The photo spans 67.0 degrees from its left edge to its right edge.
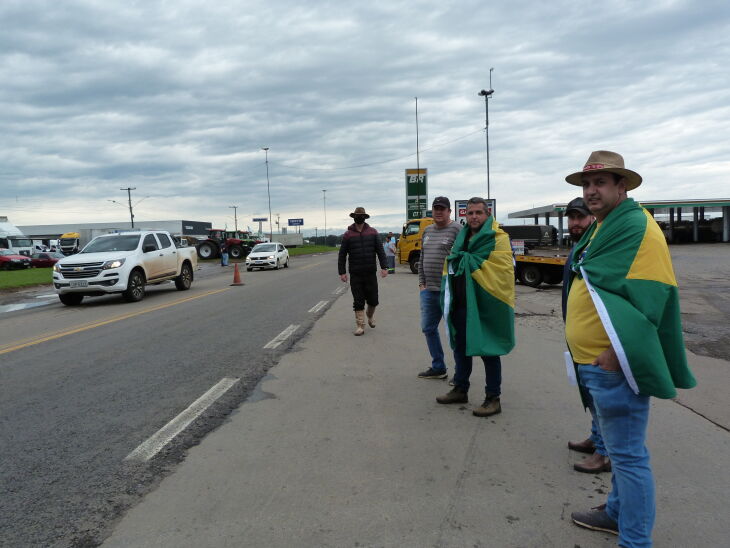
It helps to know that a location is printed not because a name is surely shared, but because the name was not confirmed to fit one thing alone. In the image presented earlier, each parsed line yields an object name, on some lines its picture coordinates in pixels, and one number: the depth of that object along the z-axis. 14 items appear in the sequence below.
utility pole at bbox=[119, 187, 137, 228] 72.25
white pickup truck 13.48
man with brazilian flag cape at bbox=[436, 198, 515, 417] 4.38
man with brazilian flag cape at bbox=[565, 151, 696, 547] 2.32
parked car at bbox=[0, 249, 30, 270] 35.84
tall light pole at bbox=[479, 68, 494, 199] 28.47
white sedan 29.16
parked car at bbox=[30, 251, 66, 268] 38.50
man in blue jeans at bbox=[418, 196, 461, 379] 5.58
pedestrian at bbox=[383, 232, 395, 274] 24.69
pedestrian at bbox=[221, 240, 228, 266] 36.94
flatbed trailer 16.56
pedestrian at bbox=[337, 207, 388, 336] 8.61
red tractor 44.97
